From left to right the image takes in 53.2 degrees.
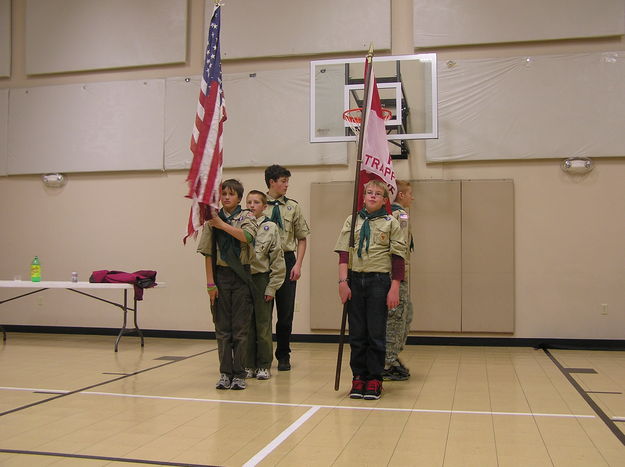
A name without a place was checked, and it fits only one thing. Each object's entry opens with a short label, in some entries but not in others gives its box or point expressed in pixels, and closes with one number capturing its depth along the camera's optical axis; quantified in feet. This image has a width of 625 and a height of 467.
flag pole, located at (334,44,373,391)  13.35
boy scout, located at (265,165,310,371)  16.80
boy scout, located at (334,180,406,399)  12.99
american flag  13.44
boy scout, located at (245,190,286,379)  15.29
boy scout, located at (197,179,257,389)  14.03
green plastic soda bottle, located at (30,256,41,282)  23.28
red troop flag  14.70
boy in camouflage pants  14.98
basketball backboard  21.52
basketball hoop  21.42
